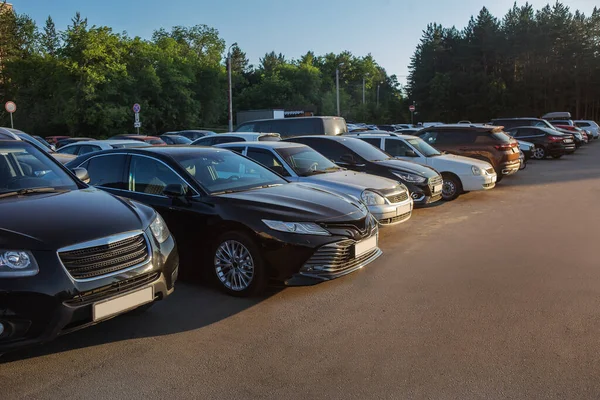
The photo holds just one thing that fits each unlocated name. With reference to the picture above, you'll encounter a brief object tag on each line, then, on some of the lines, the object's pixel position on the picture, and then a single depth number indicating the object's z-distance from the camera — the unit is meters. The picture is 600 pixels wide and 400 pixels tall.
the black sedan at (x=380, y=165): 10.27
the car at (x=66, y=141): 25.75
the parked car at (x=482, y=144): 14.03
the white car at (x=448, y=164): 12.22
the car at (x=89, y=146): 13.19
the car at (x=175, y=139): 27.70
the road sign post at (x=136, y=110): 25.52
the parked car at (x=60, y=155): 11.64
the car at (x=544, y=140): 23.39
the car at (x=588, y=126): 38.38
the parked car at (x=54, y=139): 30.54
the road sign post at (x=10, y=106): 20.94
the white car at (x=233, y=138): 13.94
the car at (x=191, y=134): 32.50
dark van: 16.38
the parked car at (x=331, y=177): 8.02
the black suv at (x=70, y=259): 3.39
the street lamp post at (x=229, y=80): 30.46
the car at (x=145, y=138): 21.31
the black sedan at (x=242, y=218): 5.10
